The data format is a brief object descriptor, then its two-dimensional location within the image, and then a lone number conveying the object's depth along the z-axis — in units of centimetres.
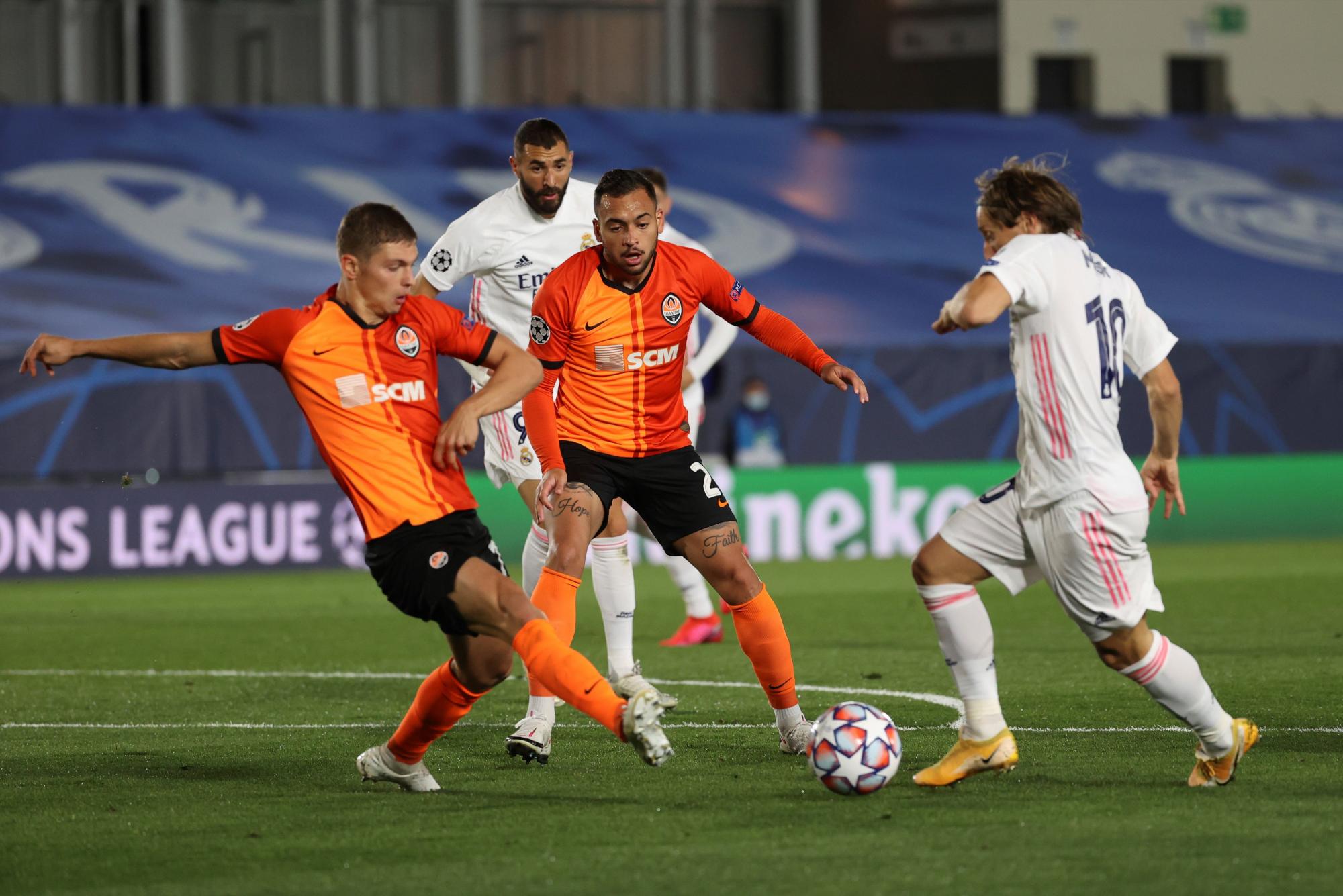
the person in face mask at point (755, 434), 3809
